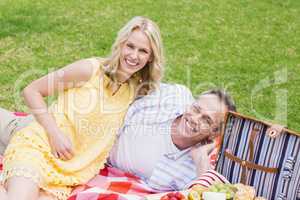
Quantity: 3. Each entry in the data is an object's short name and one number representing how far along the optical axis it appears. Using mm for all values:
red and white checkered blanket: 3096
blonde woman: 3234
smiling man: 3316
